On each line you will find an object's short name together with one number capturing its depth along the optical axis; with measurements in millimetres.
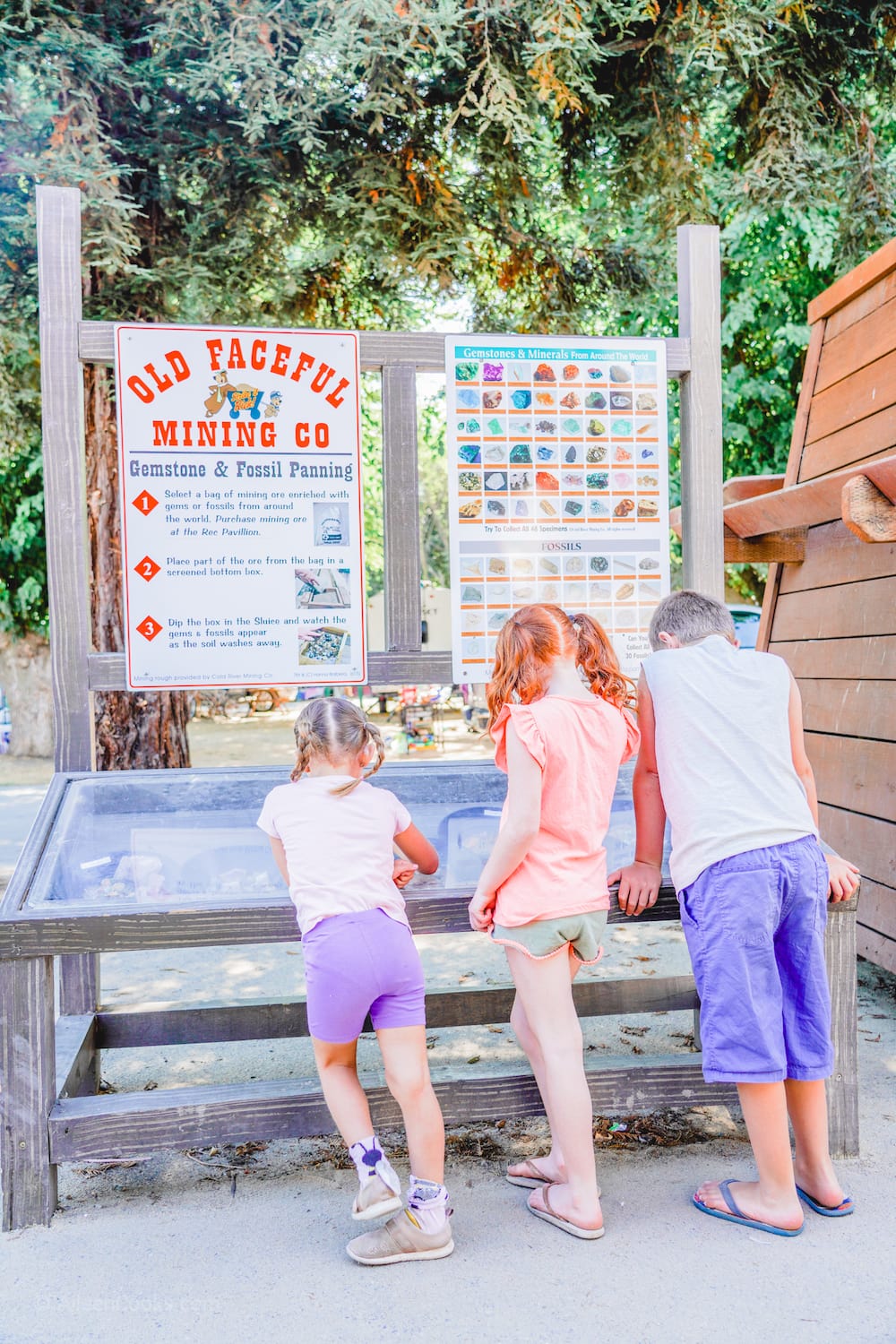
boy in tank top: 2387
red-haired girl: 2422
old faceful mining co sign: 3346
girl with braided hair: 2357
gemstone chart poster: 3562
